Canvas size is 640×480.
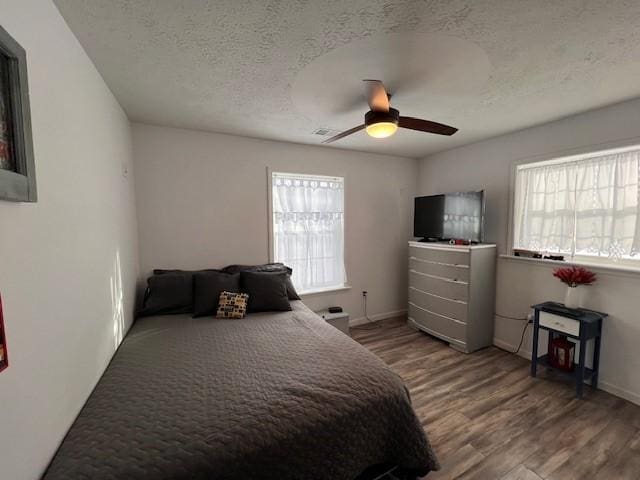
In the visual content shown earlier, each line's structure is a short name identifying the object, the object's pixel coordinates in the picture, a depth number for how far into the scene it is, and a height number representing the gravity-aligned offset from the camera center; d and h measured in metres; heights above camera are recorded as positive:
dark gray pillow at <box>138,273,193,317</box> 2.39 -0.64
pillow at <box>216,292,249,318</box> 2.37 -0.72
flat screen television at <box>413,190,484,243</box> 3.06 +0.11
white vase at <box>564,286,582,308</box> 2.44 -0.65
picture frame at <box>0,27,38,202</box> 0.78 +0.30
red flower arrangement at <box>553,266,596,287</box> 2.33 -0.44
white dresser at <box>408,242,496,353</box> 2.97 -0.78
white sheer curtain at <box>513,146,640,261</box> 2.27 +0.19
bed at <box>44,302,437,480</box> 1.00 -0.83
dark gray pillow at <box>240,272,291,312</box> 2.51 -0.63
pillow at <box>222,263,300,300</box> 2.89 -0.48
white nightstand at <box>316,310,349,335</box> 3.17 -1.12
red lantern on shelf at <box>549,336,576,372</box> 2.43 -1.16
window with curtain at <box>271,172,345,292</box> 3.31 -0.04
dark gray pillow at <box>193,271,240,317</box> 2.40 -0.59
